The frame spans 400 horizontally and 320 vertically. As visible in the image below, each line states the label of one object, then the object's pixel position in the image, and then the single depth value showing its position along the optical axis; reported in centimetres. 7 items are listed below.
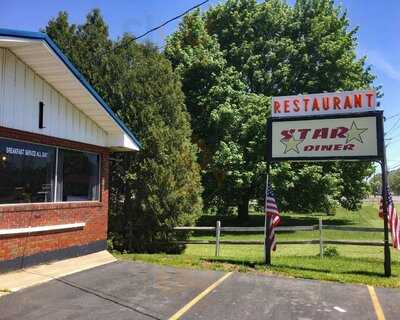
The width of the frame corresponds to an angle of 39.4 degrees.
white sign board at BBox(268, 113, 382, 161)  1351
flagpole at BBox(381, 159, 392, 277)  1311
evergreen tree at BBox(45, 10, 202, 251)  1805
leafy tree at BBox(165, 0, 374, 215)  3145
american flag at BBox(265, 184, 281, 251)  1458
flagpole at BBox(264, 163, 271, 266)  1446
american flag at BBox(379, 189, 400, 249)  1354
